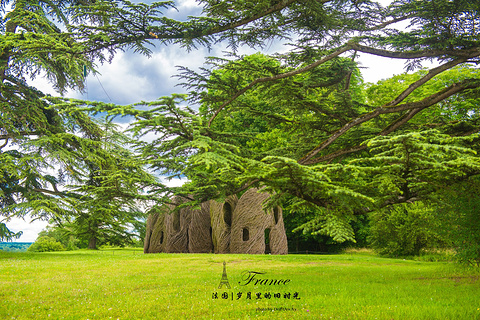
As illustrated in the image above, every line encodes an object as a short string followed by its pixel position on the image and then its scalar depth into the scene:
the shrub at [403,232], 16.33
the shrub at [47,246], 29.36
